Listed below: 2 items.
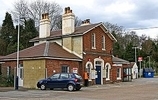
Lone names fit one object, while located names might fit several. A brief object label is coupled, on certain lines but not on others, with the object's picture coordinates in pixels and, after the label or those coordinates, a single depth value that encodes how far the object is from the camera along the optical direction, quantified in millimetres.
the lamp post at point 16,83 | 22552
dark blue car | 21167
